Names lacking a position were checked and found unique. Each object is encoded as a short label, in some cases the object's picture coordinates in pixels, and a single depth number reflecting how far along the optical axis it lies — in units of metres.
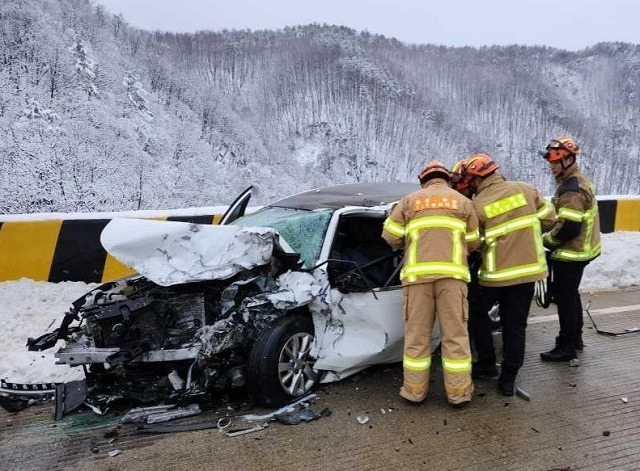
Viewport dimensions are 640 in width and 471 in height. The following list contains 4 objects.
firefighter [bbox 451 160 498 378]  4.23
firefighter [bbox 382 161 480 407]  3.61
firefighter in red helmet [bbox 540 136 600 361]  4.43
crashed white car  3.59
